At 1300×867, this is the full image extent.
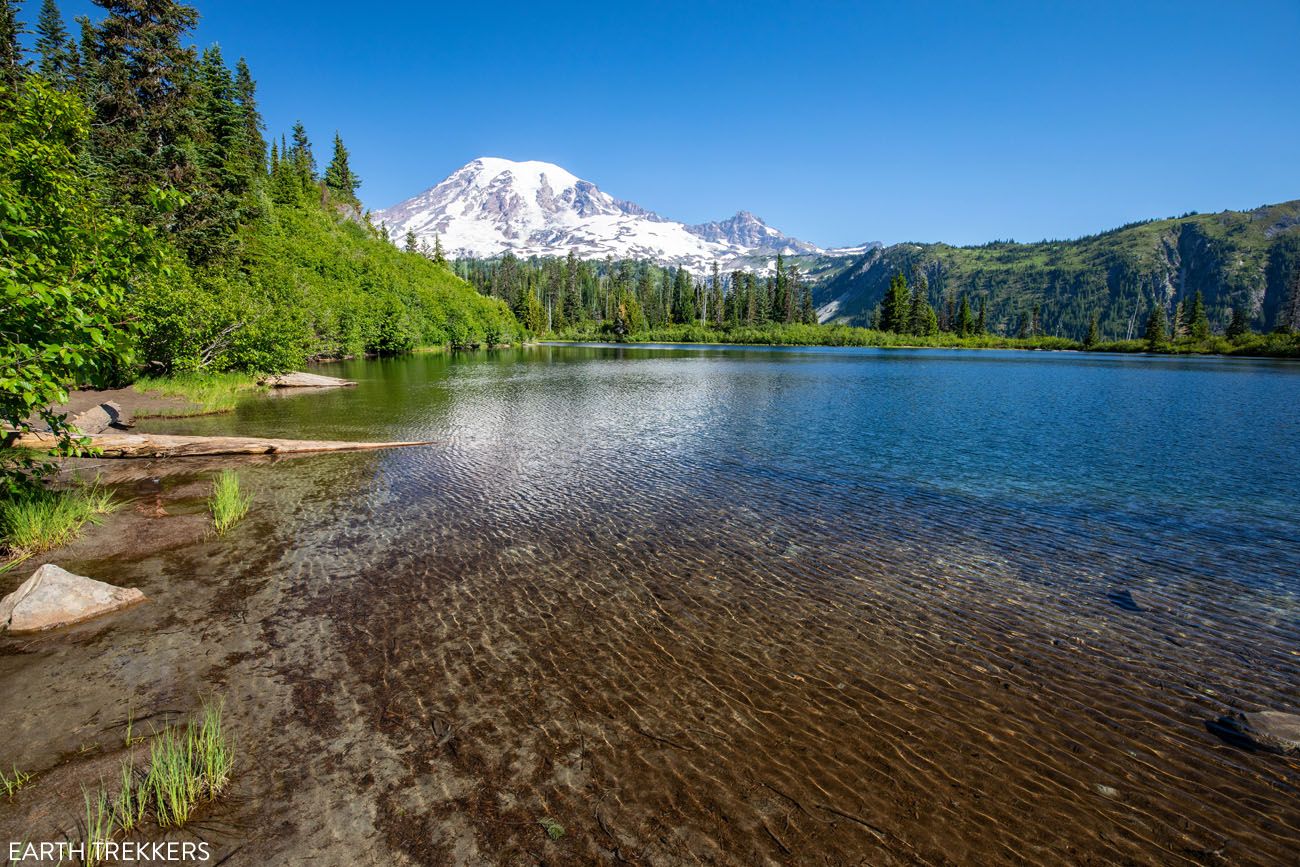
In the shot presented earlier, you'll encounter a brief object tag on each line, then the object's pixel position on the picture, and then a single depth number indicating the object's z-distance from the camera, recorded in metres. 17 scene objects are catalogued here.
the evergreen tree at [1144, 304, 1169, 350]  147.41
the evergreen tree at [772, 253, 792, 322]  193.00
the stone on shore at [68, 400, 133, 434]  22.91
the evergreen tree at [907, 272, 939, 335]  172.88
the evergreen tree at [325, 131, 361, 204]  141.25
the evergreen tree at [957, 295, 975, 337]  174.79
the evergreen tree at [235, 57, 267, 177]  97.50
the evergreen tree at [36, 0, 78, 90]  46.50
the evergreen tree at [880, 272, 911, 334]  176.12
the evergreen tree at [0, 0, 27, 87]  45.81
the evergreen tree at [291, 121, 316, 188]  119.50
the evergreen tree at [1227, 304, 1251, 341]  138.68
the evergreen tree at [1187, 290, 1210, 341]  141.88
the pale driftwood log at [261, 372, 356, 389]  46.12
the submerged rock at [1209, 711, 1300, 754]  7.12
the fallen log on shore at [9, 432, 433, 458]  19.55
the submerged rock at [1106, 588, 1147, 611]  10.95
